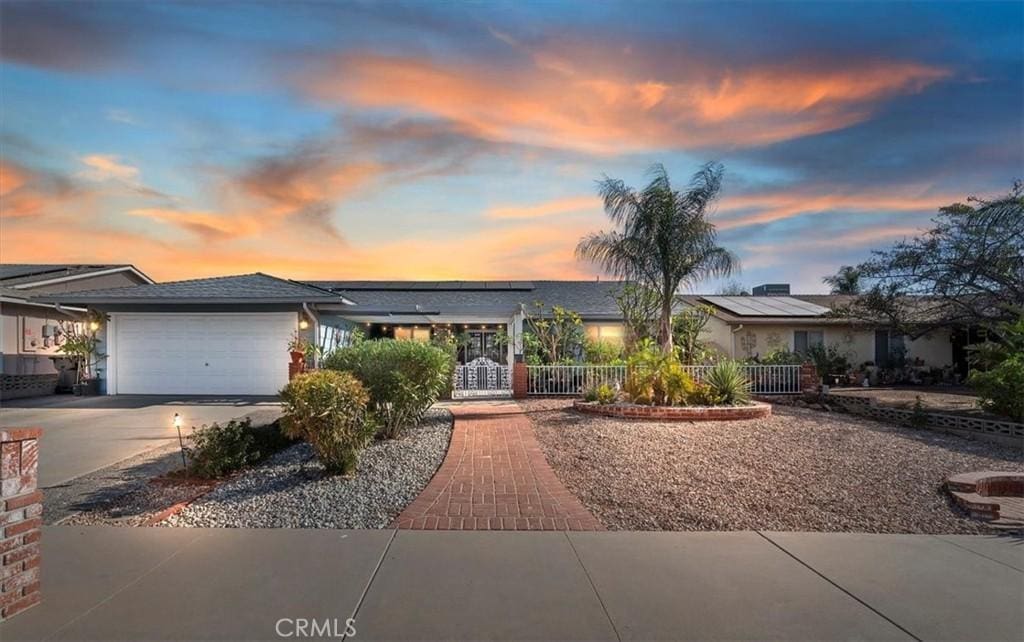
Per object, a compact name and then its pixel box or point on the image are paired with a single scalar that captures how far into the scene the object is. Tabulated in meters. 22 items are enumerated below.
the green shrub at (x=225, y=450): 6.56
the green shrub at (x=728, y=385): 11.33
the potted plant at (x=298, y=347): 15.03
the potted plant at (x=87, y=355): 16.83
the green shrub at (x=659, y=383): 11.20
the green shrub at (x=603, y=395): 11.77
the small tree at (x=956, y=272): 12.46
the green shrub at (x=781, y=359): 16.23
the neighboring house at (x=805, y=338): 21.02
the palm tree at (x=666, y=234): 13.48
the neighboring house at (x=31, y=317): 18.03
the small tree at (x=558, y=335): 18.14
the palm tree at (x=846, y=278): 15.66
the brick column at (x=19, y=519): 3.13
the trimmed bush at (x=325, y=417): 6.22
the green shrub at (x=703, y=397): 11.31
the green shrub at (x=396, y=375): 8.19
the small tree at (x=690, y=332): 15.92
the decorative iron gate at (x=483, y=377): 17.22
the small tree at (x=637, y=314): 16.41
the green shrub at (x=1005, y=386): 9.70
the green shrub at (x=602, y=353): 15.70
